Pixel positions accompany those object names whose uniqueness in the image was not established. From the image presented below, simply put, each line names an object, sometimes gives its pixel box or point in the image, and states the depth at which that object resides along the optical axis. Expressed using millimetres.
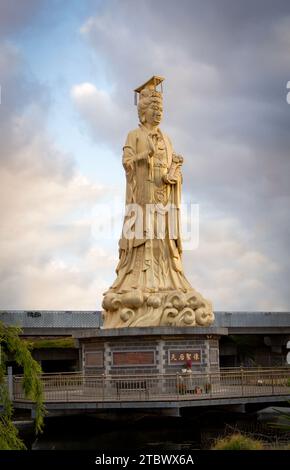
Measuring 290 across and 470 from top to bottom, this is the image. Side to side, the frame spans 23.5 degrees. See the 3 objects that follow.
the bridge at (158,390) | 22641
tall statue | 27141
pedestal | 25828
